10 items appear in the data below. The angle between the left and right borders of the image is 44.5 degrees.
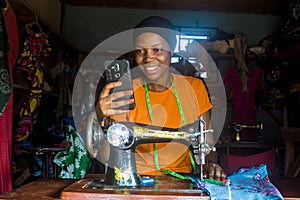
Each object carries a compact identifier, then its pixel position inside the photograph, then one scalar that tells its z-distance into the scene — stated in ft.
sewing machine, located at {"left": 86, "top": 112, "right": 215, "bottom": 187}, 4.26
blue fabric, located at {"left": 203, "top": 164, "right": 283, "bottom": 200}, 3.83
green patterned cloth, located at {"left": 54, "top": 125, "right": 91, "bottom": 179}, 9.98
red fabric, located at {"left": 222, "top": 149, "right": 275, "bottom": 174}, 12.54
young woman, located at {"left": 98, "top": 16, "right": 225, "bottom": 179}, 5.90
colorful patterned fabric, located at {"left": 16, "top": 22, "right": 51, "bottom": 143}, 9.34
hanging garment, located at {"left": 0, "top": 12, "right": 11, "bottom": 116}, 7.24
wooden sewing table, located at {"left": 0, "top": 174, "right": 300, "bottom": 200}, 3.76
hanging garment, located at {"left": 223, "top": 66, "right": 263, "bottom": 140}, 14.38
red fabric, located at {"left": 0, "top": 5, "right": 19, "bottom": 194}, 7.55
